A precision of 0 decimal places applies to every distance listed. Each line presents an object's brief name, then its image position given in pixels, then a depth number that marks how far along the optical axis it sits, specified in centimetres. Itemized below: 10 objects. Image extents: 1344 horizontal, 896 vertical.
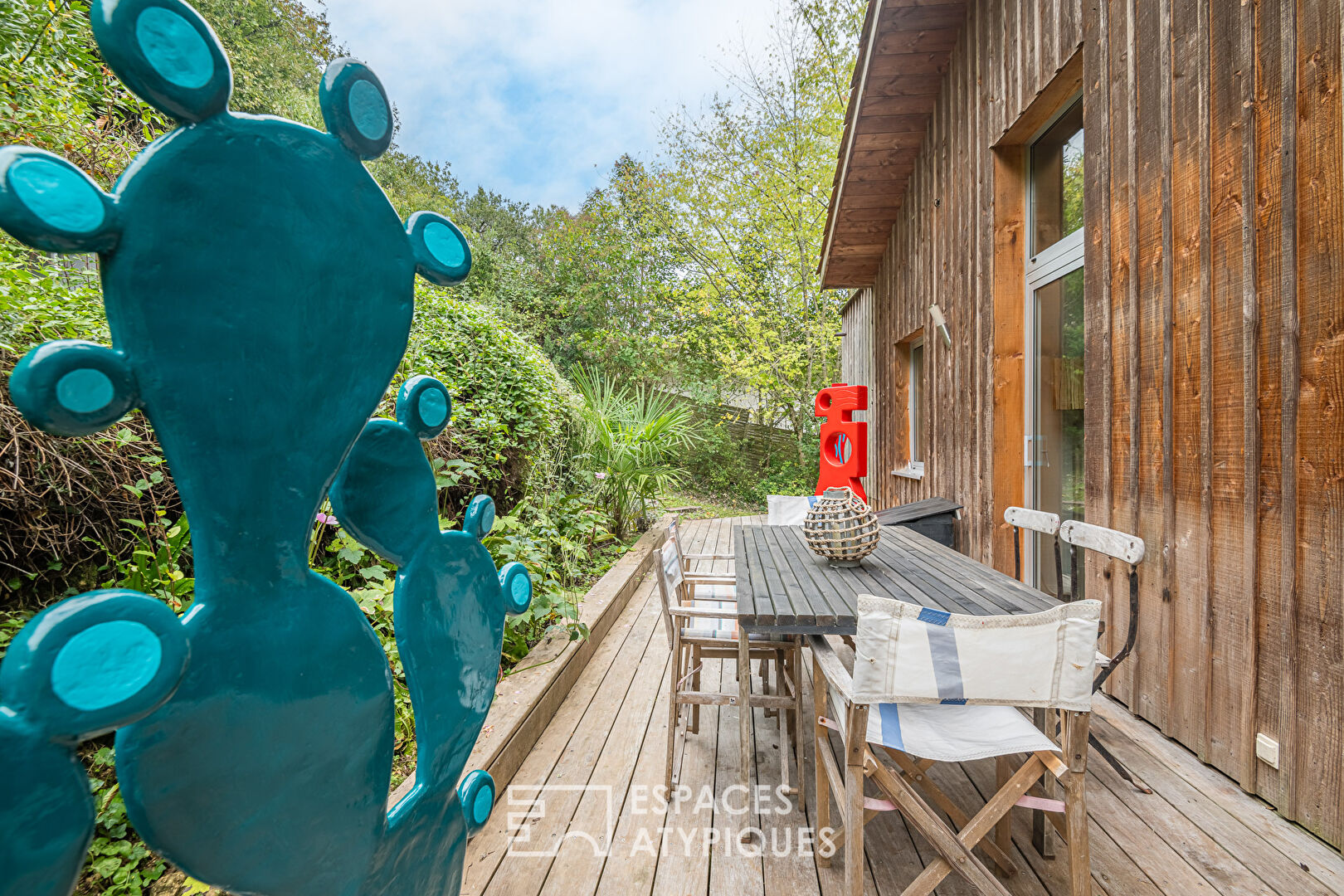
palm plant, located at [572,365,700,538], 434
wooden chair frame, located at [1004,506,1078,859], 154
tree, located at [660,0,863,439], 829
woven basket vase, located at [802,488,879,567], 212
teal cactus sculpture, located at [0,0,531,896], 35
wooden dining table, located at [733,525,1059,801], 158
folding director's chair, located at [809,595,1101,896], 113
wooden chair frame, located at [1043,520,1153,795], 178
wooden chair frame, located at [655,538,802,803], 185
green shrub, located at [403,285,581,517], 287
